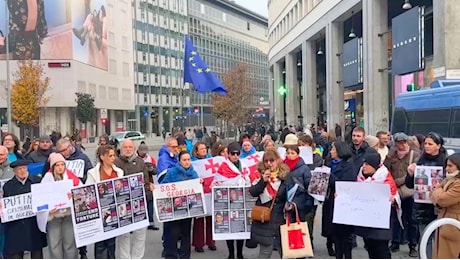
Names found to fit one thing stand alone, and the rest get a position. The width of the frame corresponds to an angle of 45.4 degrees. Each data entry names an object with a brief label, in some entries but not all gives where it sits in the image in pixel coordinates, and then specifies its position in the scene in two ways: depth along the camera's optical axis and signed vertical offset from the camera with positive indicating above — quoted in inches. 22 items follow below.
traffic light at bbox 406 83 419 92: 888.0 +45.5
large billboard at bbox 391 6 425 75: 980.6 +137.3
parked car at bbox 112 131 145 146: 1786.4 -50.5
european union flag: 746.2 +61.2
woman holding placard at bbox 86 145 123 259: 279.6 -24.9
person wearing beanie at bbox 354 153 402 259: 257.8 -39.6
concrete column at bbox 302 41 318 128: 1870.1 +133.2
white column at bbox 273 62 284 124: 2632.9 +120.4
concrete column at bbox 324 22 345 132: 1533.0 +121.0
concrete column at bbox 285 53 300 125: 2253.9 +117.7
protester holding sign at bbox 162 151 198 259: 319.9 -62.5
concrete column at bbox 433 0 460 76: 833.5 +121.5
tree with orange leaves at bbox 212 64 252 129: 2144.4 +76.5
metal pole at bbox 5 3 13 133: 1473.2 +52.2
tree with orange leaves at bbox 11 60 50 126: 2126.0 +102.4
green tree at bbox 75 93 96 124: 2443.4 +62.0
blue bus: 513.0 +2.4
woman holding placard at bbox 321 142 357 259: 286.2 -45.4
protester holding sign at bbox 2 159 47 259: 265.6 -50.9
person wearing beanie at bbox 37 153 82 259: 269.7 -52.3
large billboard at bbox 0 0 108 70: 2511.1 +422.6
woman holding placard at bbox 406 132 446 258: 263.4 -23.3
